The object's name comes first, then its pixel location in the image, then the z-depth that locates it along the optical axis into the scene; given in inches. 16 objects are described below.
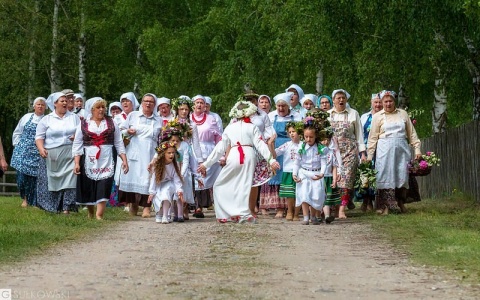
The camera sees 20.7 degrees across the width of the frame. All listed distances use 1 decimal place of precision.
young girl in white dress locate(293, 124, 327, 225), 738.8
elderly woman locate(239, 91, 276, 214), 780.6
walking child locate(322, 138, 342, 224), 750.5
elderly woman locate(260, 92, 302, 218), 837.8
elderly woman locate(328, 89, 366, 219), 816.9
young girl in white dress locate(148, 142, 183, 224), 746.2
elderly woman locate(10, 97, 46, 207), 936.9
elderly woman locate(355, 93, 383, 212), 847.7
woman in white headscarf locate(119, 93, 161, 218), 830.5
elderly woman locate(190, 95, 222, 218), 849.5
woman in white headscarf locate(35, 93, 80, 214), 790.5
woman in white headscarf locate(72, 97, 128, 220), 762.8
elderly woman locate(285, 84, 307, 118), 861.2
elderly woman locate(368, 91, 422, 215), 814.5
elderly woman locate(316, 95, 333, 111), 837.8
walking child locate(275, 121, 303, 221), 771.4
